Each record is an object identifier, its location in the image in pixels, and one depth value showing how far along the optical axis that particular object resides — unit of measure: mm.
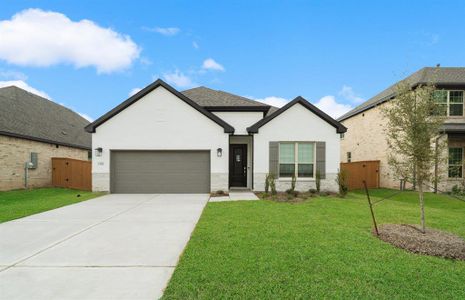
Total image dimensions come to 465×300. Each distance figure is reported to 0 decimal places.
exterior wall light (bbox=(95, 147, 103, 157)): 12608
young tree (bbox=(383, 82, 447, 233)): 5488
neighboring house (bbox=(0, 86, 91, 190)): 13906
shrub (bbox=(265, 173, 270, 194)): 11938
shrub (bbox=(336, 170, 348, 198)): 11812
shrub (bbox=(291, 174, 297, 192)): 12070
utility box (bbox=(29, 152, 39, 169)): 15188
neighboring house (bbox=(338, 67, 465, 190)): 13906
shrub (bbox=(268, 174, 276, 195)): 11750
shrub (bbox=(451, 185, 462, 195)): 13414
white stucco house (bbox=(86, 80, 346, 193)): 12672
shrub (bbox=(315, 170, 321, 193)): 12398
